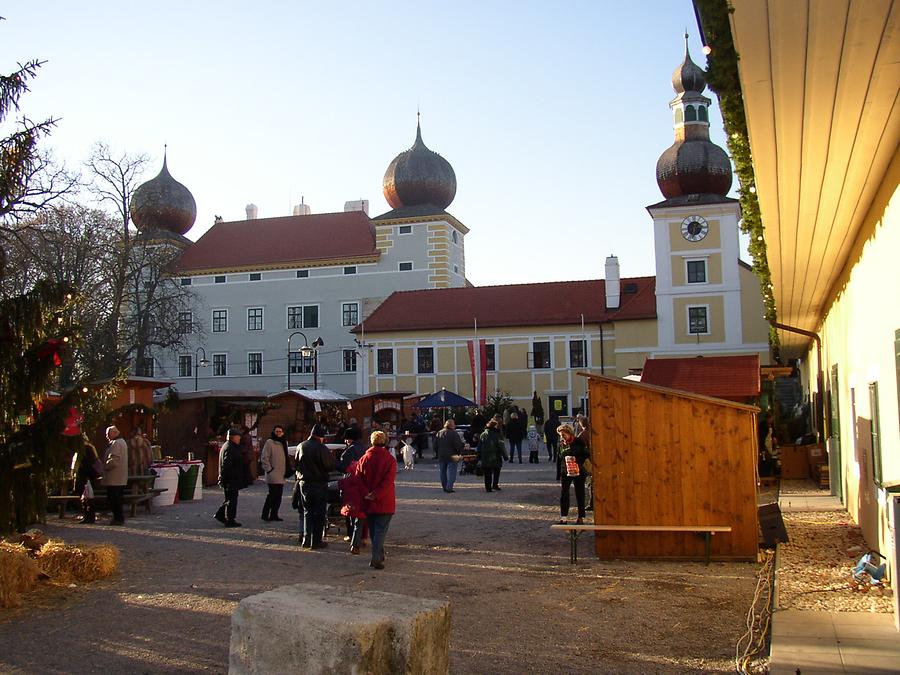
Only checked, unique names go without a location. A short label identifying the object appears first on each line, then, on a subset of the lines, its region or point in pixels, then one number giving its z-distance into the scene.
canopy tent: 32.22
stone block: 4.23
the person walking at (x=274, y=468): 14.48
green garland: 5.88
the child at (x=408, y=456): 26.27
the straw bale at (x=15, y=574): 8.27
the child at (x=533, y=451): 28.64
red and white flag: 48.88
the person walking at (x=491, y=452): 18.91
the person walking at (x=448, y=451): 18.80
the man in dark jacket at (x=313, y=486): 11.97
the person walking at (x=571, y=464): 13.48
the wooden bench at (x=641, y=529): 10.08
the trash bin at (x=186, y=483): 18.31
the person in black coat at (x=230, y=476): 13.88
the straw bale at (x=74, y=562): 9.41
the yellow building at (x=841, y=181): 5.45
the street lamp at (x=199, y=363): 59.00
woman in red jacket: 10.41
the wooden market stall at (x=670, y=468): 10.28
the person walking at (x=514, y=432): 28.74
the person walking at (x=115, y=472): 14.28
